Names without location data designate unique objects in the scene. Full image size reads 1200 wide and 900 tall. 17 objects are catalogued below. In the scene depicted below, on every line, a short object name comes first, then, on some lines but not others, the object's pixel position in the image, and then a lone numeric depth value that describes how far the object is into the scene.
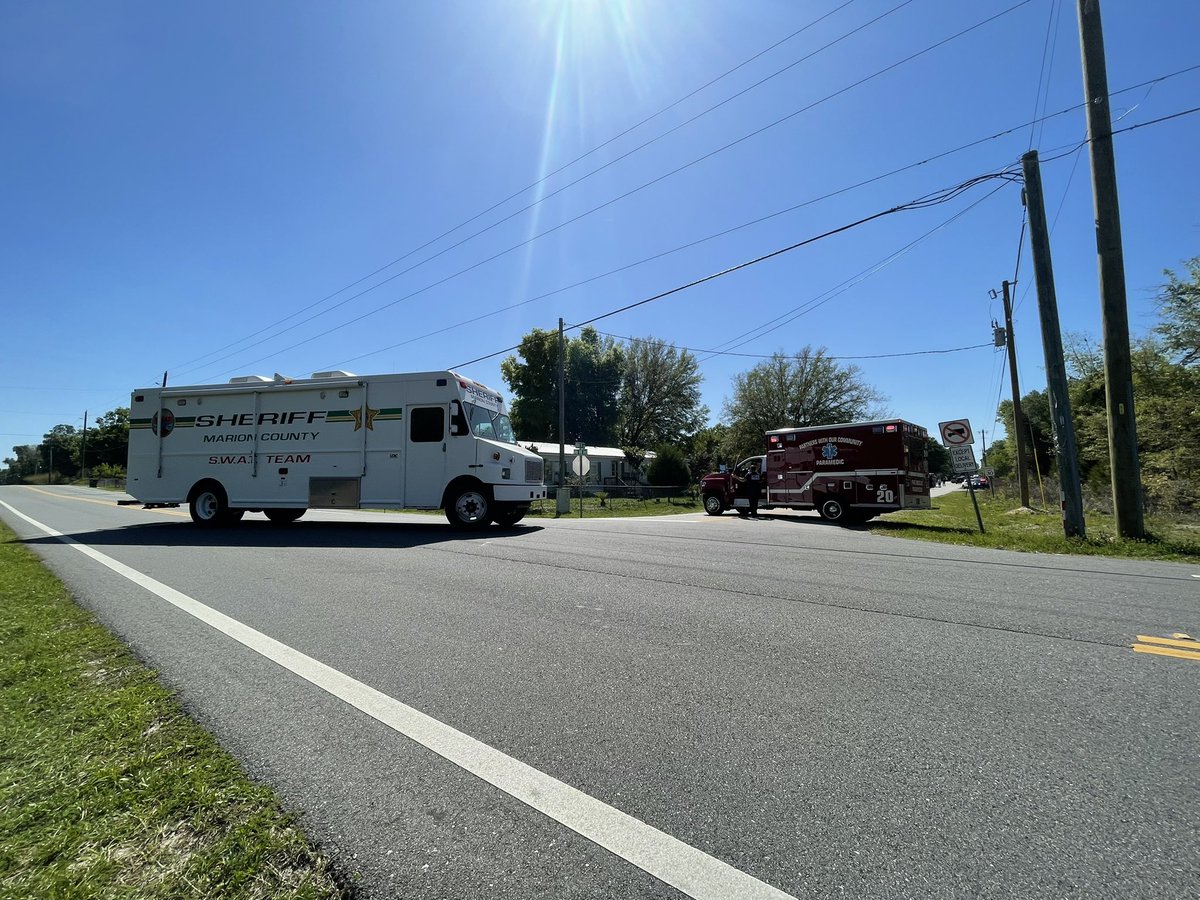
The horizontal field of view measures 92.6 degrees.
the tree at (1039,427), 52.52
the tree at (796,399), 46.31
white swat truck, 13.38
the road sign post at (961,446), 14.48
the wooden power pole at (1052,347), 12.34
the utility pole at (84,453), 83.88
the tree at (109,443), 85.69
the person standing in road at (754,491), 21.44
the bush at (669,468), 37.44
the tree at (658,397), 55.03
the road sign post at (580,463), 23.39
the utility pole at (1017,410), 27.09
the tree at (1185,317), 20.25
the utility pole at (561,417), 26.38
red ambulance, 17.31
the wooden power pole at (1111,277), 11.70
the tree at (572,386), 52.81
